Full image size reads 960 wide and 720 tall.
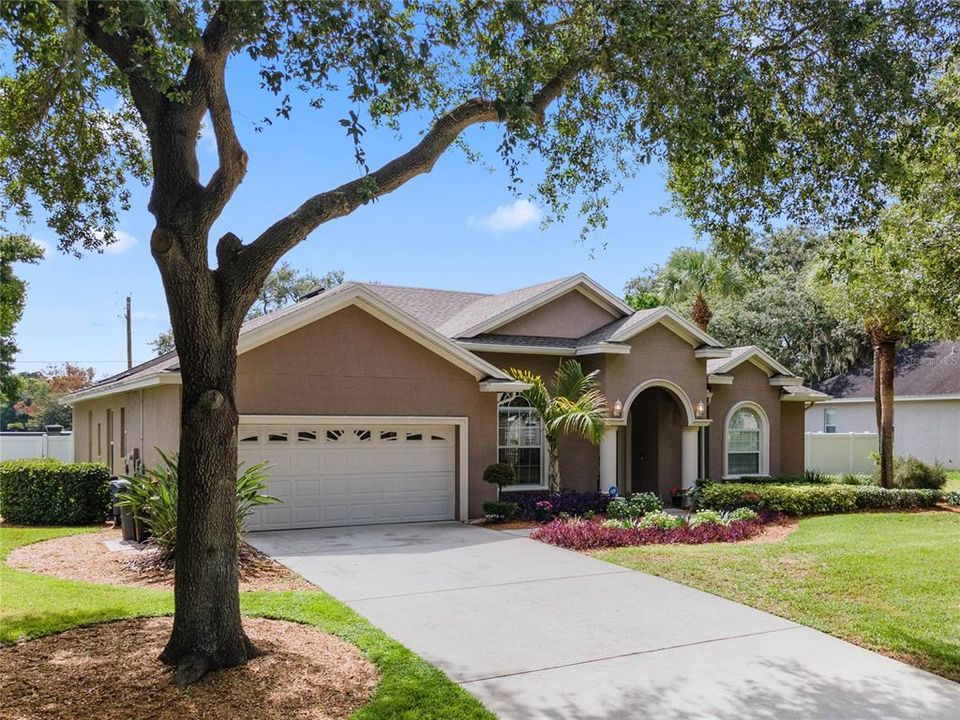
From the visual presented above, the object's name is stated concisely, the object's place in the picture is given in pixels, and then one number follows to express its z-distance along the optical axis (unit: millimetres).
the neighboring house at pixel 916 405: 30000
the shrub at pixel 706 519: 14727
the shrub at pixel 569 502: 15805
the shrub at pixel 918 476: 21031
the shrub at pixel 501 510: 15430
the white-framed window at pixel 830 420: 34531
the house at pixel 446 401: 14359
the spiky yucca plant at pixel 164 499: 10930
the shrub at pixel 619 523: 13852
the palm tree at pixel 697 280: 26453
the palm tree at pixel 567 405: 16516
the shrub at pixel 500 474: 15828
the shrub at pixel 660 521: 14008
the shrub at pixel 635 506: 15547
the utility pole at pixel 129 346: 36775
